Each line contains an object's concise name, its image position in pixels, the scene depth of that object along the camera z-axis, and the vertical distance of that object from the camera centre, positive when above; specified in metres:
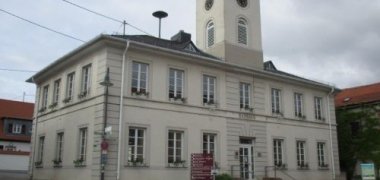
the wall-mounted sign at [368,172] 20.09 +0.13
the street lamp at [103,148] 18.50 +0.99
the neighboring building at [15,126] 50.53 +5.04
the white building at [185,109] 21.78 +3.42
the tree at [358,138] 33.41 +2.69
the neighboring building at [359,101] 35.09 +5.71
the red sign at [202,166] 19.39 +0.32
